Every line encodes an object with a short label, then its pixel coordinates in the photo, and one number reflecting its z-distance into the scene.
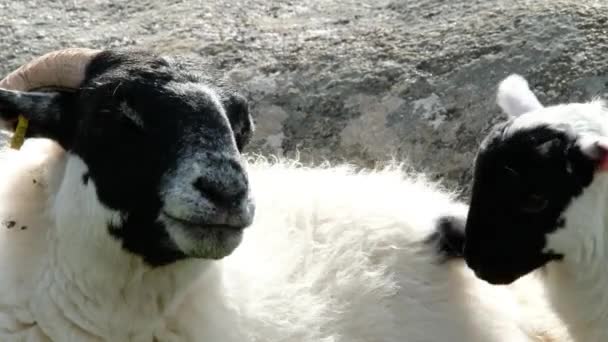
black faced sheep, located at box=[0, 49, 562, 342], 4.04
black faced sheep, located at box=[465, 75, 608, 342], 4.72
